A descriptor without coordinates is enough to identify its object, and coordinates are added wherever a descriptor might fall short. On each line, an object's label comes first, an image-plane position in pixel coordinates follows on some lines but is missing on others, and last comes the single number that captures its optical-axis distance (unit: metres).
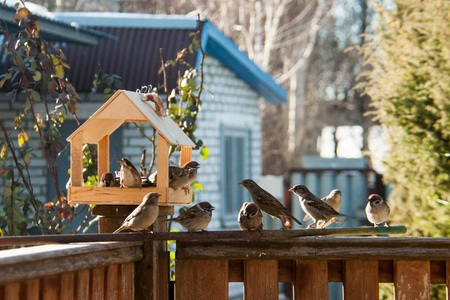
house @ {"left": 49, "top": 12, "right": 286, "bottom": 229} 21.46
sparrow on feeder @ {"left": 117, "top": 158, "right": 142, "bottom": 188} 7.45
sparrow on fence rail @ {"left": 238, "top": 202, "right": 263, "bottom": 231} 7.82
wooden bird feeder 7.23
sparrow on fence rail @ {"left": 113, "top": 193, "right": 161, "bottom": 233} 6.43
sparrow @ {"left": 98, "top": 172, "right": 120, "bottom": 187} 7.73
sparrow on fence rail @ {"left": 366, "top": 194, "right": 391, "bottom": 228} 9.30
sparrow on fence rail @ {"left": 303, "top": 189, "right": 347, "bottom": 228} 10.03
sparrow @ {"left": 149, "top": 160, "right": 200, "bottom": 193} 8.13
